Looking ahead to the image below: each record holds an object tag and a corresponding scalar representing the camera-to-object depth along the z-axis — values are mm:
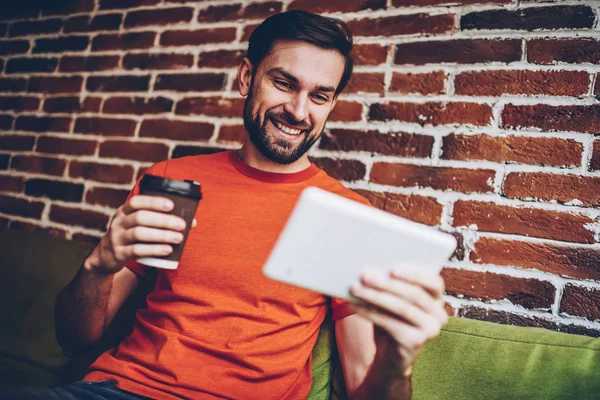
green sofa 808
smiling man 737
